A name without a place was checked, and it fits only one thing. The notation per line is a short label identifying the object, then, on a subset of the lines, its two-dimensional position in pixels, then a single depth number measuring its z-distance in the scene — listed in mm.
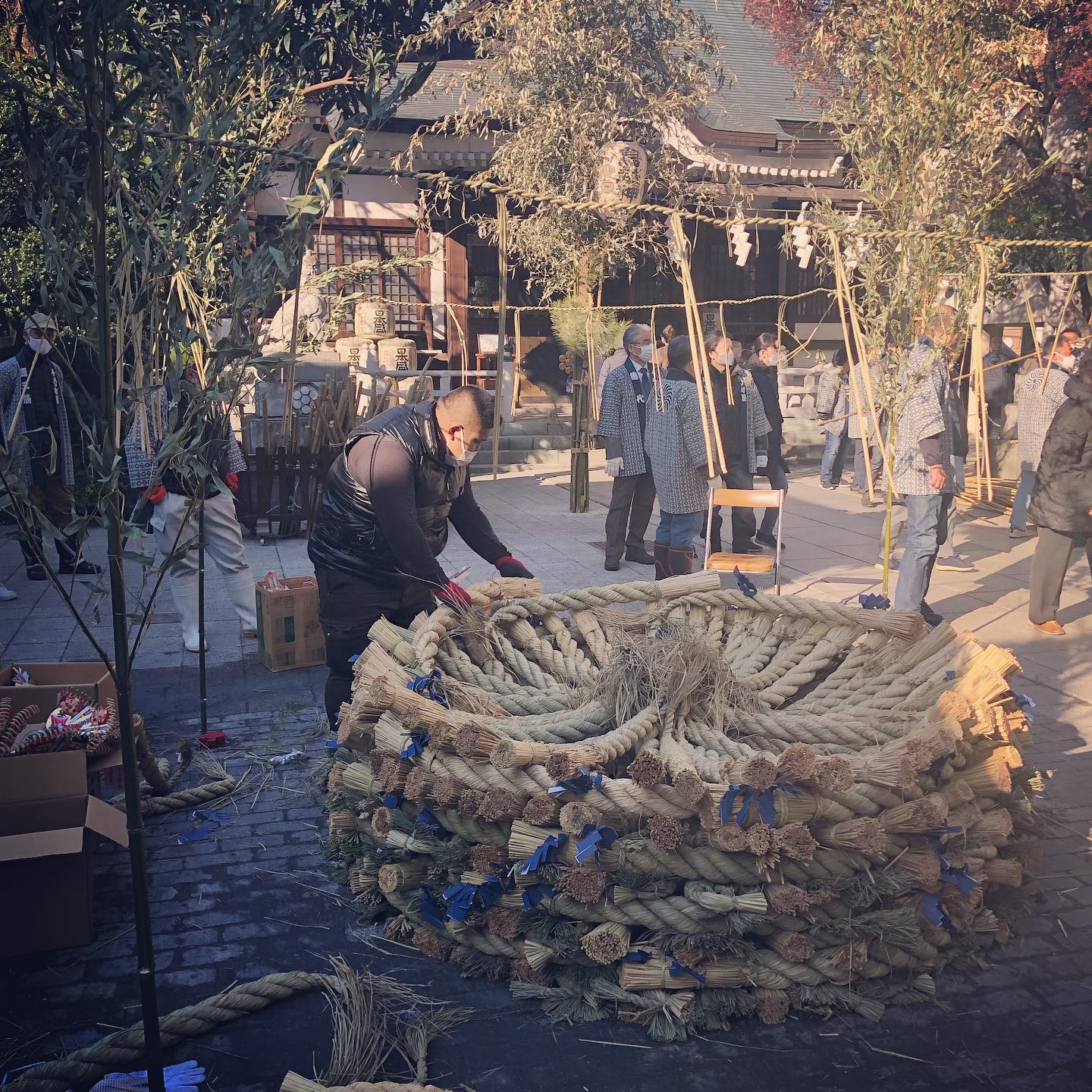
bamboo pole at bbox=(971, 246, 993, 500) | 6137
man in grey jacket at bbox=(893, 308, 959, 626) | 6117
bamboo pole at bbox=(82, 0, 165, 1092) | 2342
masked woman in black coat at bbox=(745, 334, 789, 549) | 9484
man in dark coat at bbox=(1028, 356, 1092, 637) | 6664
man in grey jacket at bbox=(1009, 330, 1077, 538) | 8984
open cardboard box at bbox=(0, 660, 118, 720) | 4141
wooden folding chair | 7047
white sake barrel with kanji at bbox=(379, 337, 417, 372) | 14164
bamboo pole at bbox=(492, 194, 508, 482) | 7482
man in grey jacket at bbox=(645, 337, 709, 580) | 7684
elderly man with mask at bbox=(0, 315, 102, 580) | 7629
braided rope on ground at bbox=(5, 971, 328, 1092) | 2689
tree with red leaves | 10102
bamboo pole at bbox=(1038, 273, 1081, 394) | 8555
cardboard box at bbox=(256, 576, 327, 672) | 6109
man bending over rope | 4355
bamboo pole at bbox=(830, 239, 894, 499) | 5801
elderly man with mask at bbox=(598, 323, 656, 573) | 8477
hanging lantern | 13641
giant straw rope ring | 3059
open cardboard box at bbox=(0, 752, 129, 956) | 3273
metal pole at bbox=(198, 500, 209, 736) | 5020
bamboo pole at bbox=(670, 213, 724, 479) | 6738
